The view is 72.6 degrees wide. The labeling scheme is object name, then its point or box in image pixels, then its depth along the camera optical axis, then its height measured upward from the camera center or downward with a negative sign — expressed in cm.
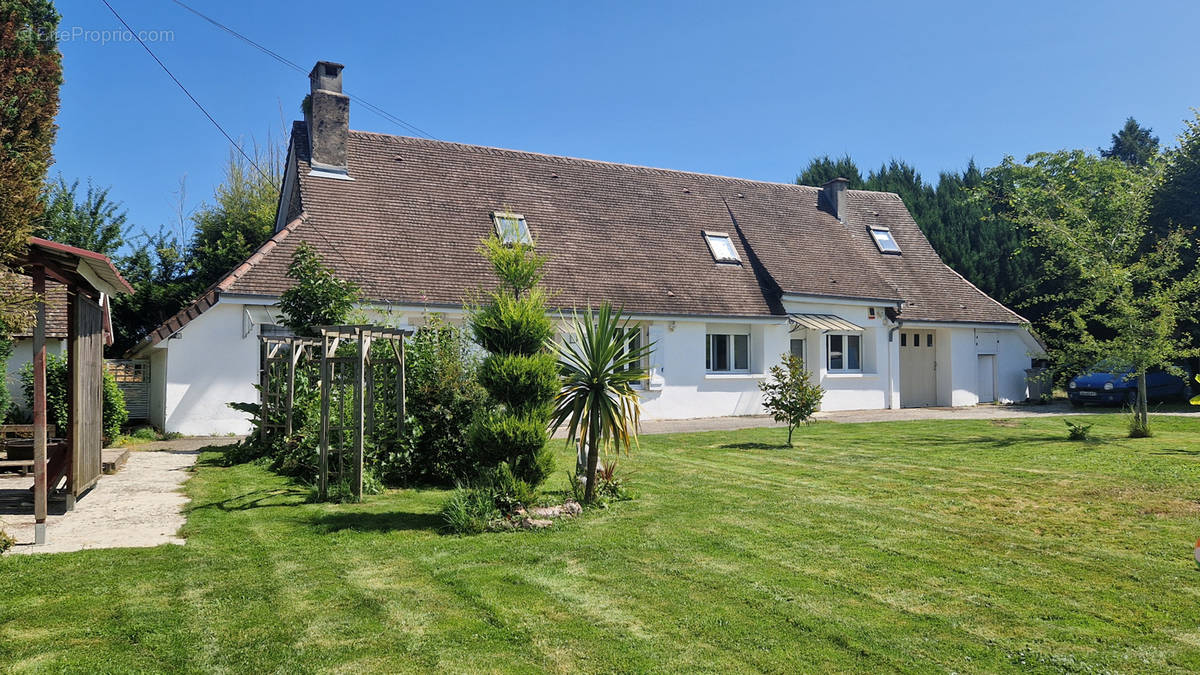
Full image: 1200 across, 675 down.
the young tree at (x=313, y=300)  1371 +114
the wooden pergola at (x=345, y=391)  958 -34
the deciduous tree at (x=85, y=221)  2516 +470
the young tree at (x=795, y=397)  1511 -65
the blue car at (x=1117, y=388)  2372 -90
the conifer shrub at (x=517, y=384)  841 -20
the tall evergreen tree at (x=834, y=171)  3959 +924
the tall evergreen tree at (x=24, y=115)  695 +307
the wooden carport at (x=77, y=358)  766 +13
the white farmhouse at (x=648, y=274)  1734 +239
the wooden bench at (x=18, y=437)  1014 -114
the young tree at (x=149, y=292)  2570 +245
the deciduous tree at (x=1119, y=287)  1622 +146
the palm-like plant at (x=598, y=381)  883 -19
